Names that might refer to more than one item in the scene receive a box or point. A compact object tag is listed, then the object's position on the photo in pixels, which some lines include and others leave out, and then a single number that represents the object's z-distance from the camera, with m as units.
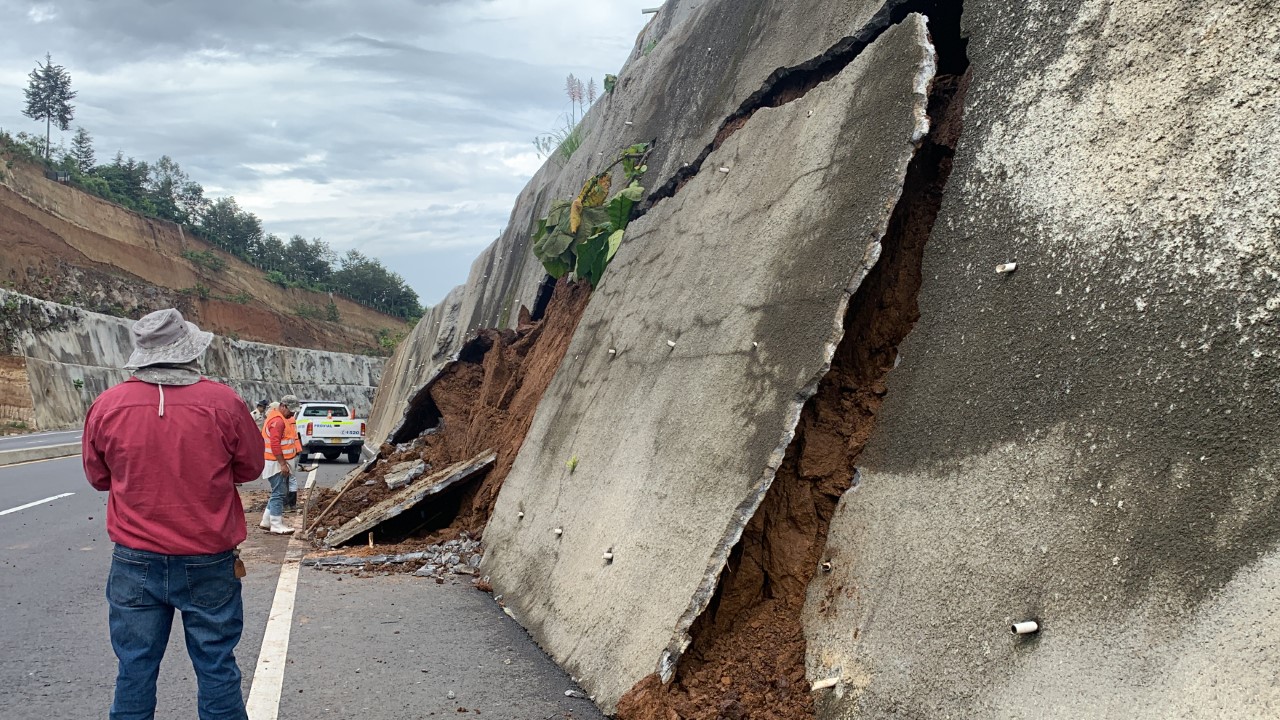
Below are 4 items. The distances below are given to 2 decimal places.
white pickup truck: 22.67
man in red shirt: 3.76
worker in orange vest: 11.02
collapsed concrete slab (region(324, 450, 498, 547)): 9.40
